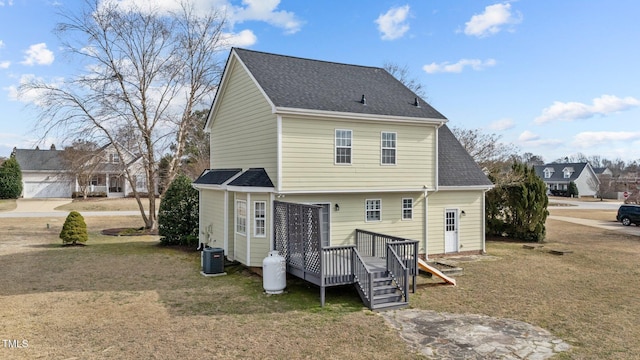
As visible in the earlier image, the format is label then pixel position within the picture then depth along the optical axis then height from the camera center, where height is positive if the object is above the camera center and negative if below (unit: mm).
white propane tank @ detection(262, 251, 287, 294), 11609 -2526
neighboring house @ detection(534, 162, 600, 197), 72250 +1060
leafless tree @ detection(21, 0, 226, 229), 22578 +6496
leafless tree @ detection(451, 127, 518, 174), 25719 +2404
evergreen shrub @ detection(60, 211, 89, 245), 19219 -2058
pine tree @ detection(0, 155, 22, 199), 46625 +881
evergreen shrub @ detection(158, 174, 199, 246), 19578 -1360
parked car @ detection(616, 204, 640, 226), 30156 -2233
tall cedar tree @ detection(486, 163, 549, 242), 22297 -1244
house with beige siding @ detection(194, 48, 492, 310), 13656 +658
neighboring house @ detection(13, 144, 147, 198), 49938 +388
